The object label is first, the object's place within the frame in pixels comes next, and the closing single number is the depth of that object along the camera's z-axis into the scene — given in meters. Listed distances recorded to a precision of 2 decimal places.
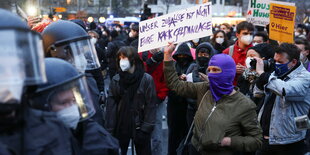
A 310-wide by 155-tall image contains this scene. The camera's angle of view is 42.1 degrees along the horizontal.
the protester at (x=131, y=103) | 4.92
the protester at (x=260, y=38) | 6.86
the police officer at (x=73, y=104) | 1.94
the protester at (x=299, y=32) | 13.76
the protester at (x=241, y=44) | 5.96
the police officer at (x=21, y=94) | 1.56
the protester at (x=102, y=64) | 5.52
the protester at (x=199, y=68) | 5.37
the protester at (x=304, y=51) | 6.29
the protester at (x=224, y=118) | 3.41
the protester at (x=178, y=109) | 5.89
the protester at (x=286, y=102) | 4.31
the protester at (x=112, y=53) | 10.30
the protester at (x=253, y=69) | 4.64
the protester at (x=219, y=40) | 8.21
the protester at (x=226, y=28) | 13.53
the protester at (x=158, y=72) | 6.19
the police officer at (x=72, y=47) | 2.86
